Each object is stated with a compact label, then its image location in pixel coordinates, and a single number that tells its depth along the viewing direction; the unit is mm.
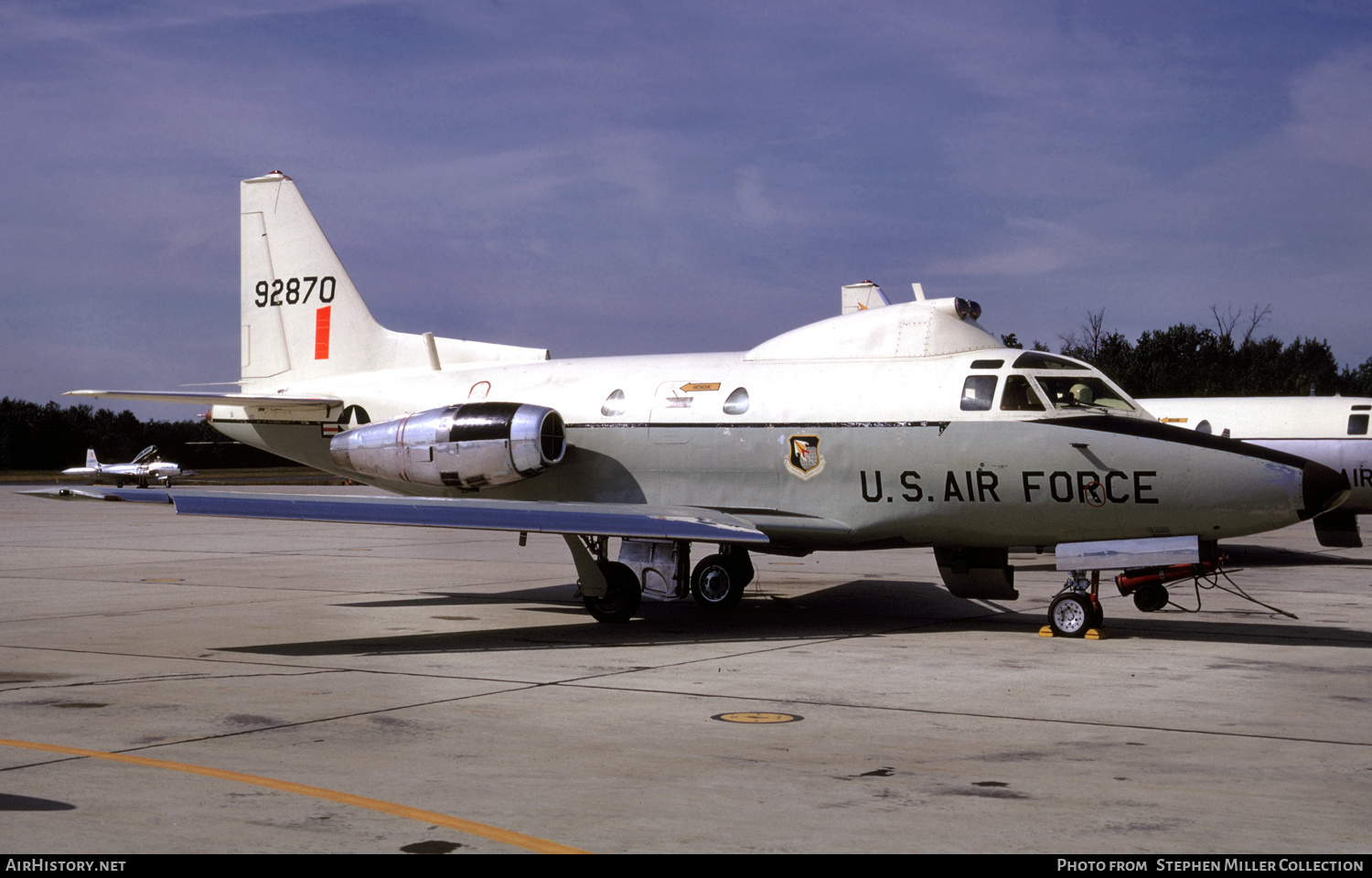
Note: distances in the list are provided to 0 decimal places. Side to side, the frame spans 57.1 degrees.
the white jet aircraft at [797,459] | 13500
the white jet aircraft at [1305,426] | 24547
